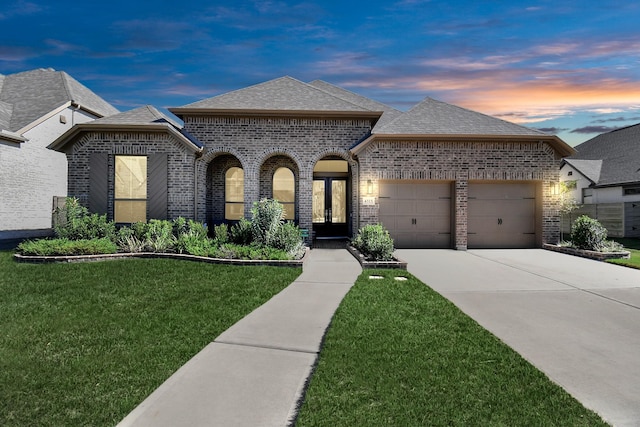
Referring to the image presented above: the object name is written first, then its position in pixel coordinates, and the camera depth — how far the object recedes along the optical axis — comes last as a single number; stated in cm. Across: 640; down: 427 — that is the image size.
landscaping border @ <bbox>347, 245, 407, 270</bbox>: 907
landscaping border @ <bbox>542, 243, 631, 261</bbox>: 1104
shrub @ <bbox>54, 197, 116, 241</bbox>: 1149
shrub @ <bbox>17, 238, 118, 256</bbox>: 967
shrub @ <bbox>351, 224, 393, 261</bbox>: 962
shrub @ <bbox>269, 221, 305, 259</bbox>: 1055
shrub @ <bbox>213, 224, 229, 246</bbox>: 1145
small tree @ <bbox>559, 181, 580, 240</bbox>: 2072
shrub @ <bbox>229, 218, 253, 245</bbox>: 1127
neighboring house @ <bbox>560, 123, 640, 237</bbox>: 1997
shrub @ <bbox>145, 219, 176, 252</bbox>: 1035
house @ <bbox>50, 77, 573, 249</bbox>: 1310
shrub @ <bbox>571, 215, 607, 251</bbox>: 1191
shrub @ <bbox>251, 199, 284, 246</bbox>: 1091
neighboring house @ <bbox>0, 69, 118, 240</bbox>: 1764
